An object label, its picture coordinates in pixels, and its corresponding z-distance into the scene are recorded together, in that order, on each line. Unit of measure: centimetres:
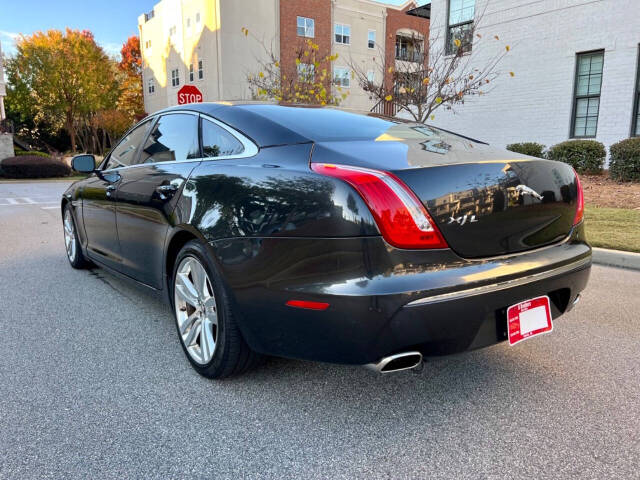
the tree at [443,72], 1176
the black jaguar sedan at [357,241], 200
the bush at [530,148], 1300
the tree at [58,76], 3444
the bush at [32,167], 2338
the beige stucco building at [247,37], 3077
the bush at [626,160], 1037
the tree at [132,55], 4759
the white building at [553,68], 1195
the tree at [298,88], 1269
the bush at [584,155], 1171
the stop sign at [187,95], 1143
